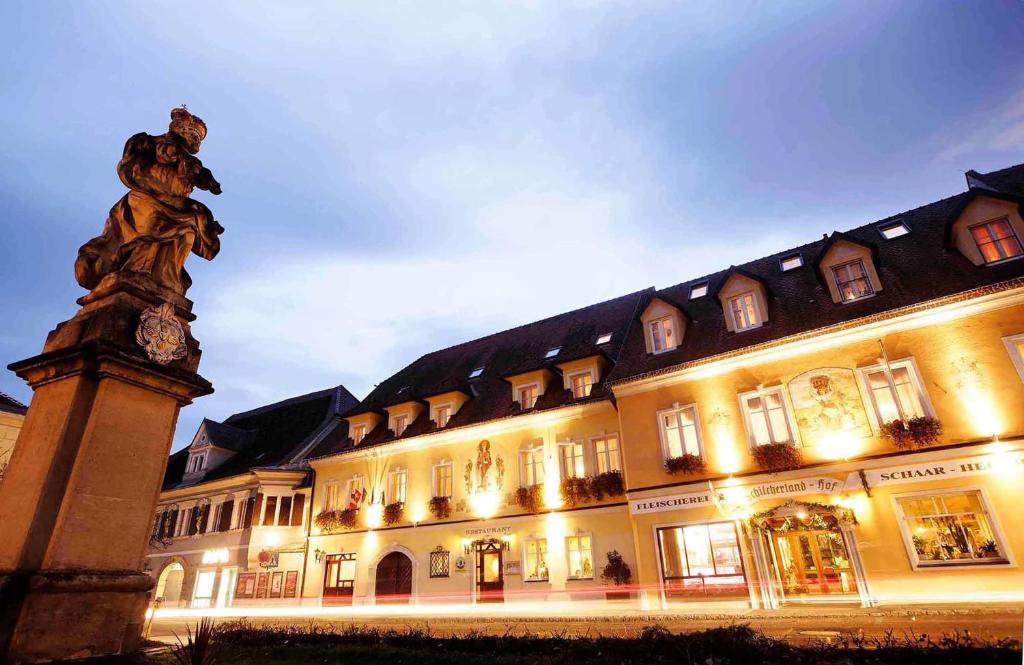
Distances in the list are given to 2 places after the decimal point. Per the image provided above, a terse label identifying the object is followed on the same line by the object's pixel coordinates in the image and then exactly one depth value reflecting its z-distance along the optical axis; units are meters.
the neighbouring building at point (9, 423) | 22.28
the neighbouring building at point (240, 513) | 27.70
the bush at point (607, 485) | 20.23
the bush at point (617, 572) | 18.81
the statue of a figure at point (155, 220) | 6.23
